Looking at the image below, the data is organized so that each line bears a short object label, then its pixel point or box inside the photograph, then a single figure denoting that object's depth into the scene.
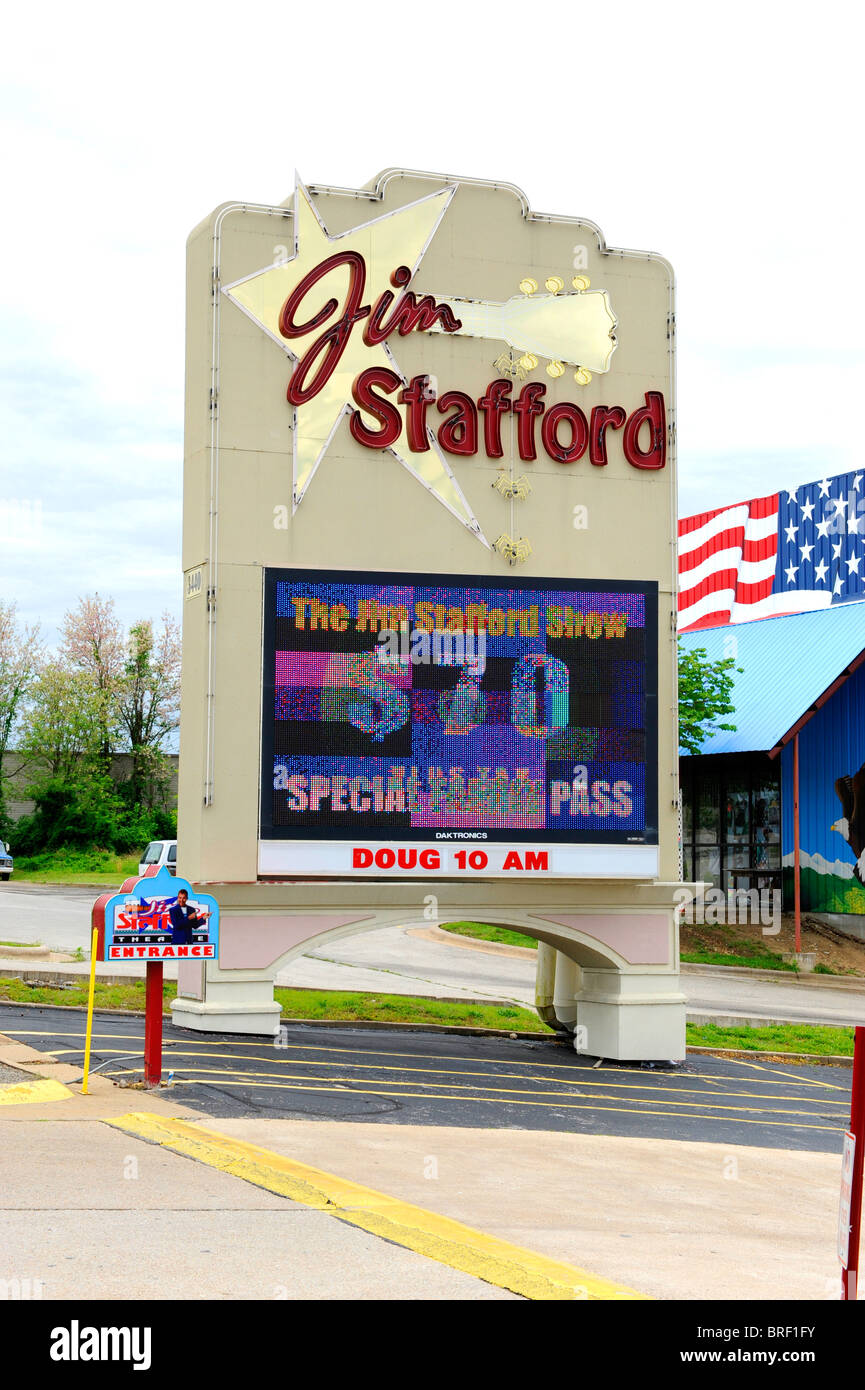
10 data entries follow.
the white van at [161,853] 39.41
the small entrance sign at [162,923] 15.46
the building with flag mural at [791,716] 39.56
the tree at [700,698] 40.12
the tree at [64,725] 56.62
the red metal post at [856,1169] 6.68
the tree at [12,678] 60.03
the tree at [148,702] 59.62
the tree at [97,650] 59.31
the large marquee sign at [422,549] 19.80
